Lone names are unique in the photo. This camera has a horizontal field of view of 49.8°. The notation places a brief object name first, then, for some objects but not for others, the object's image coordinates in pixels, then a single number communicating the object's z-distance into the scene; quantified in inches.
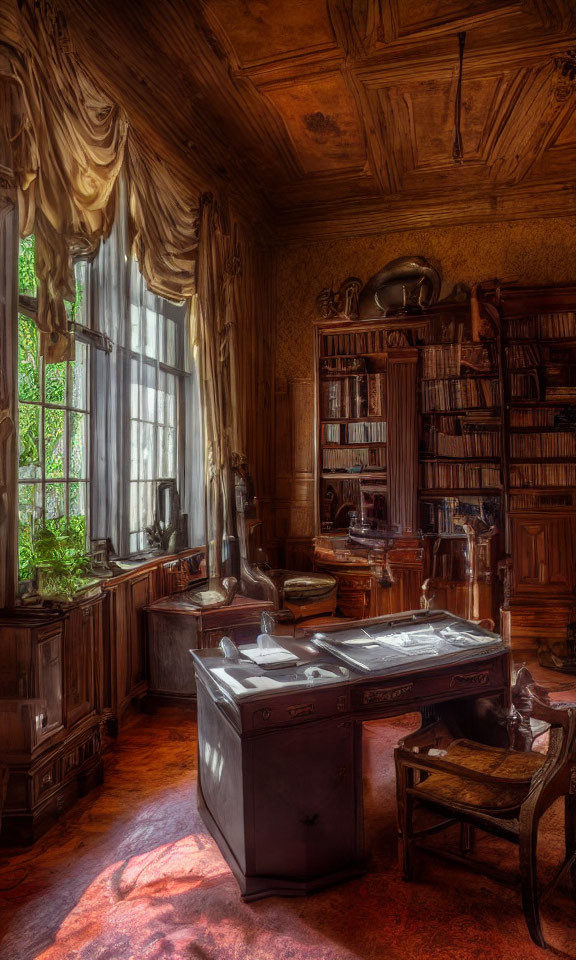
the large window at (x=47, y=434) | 122.7
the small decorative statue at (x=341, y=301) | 229.9
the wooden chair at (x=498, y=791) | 73.4
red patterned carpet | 74.2
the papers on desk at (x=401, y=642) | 93.9
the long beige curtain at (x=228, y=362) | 182.7
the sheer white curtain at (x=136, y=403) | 150.7
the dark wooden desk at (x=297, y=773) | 80.2
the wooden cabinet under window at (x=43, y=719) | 97.8
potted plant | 112.8
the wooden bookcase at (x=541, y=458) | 206.7
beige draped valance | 103.9
